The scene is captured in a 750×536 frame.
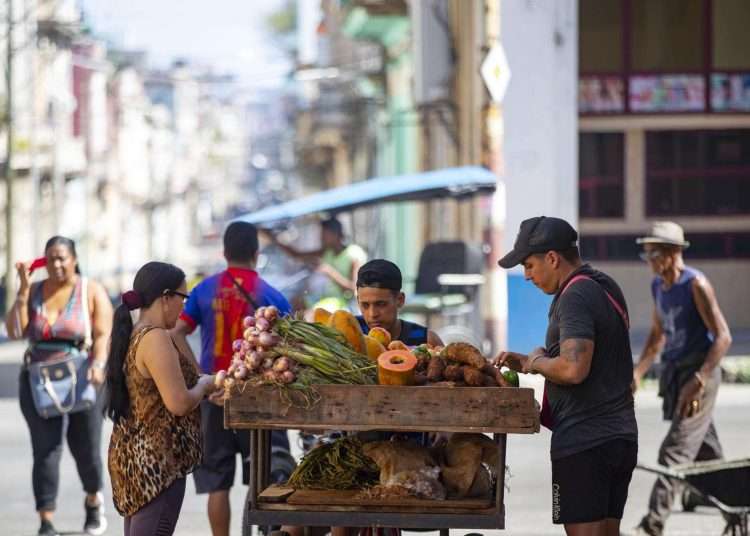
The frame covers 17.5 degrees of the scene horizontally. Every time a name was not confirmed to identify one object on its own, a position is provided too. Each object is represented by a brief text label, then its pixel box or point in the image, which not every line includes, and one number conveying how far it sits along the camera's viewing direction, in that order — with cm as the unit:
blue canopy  2765
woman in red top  1500
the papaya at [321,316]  1033
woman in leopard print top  1019
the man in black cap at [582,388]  945
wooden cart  878
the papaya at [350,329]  969
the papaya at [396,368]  902
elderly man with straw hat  1411
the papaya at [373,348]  983
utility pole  5082
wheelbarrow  1279
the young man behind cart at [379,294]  1072
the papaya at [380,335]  1017
